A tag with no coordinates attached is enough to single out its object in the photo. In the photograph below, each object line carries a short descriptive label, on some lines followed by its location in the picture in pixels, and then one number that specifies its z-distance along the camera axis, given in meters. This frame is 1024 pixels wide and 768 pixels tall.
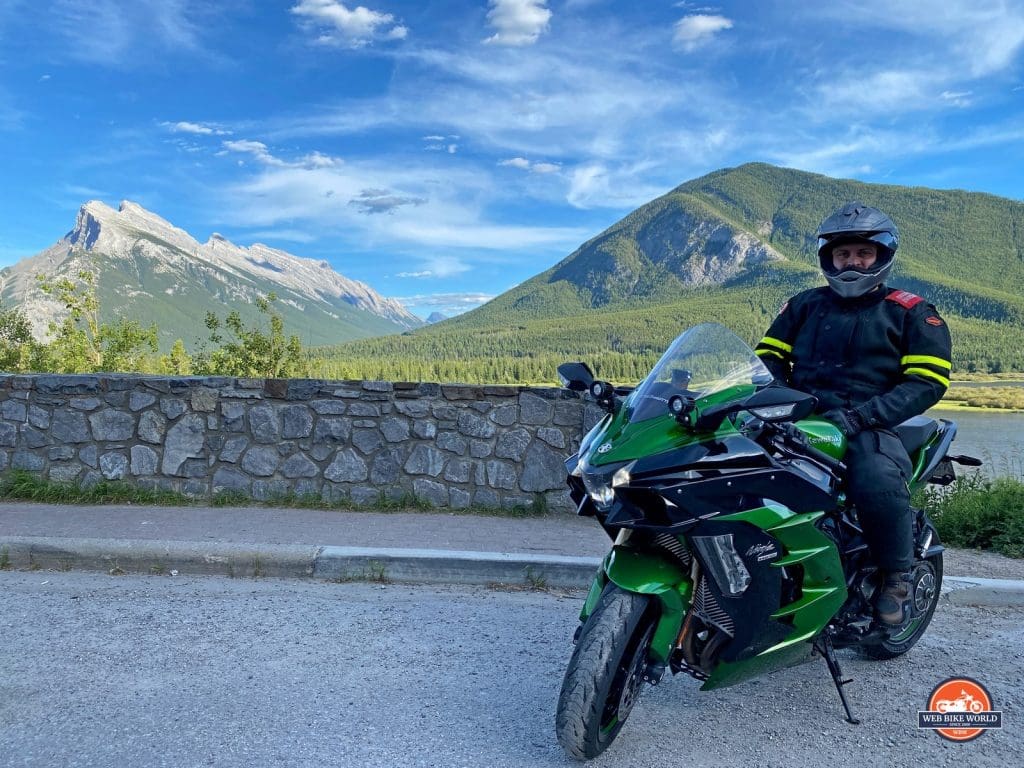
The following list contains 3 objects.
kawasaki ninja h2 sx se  2.52
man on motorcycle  3.11
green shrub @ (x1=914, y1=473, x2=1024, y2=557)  5.65
